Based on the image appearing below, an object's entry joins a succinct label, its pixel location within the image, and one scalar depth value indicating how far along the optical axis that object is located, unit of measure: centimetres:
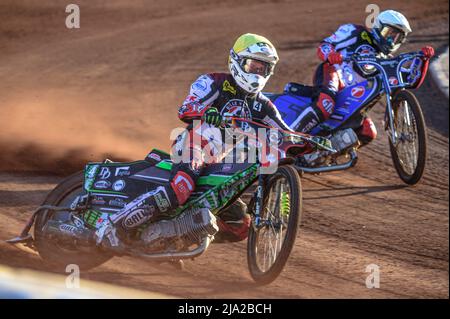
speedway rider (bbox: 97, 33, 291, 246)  1329
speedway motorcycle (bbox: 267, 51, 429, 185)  2048
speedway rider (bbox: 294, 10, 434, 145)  2069
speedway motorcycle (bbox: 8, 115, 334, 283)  1311
